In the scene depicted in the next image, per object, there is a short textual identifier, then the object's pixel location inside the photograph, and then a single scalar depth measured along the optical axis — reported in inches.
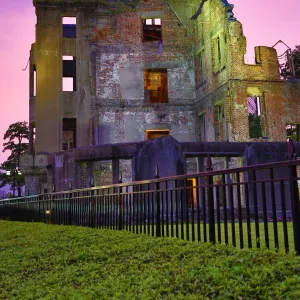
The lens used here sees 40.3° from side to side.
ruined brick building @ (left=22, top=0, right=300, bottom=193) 1073.5
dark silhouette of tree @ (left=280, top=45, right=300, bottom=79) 1424.7
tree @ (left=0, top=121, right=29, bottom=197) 2114.9
